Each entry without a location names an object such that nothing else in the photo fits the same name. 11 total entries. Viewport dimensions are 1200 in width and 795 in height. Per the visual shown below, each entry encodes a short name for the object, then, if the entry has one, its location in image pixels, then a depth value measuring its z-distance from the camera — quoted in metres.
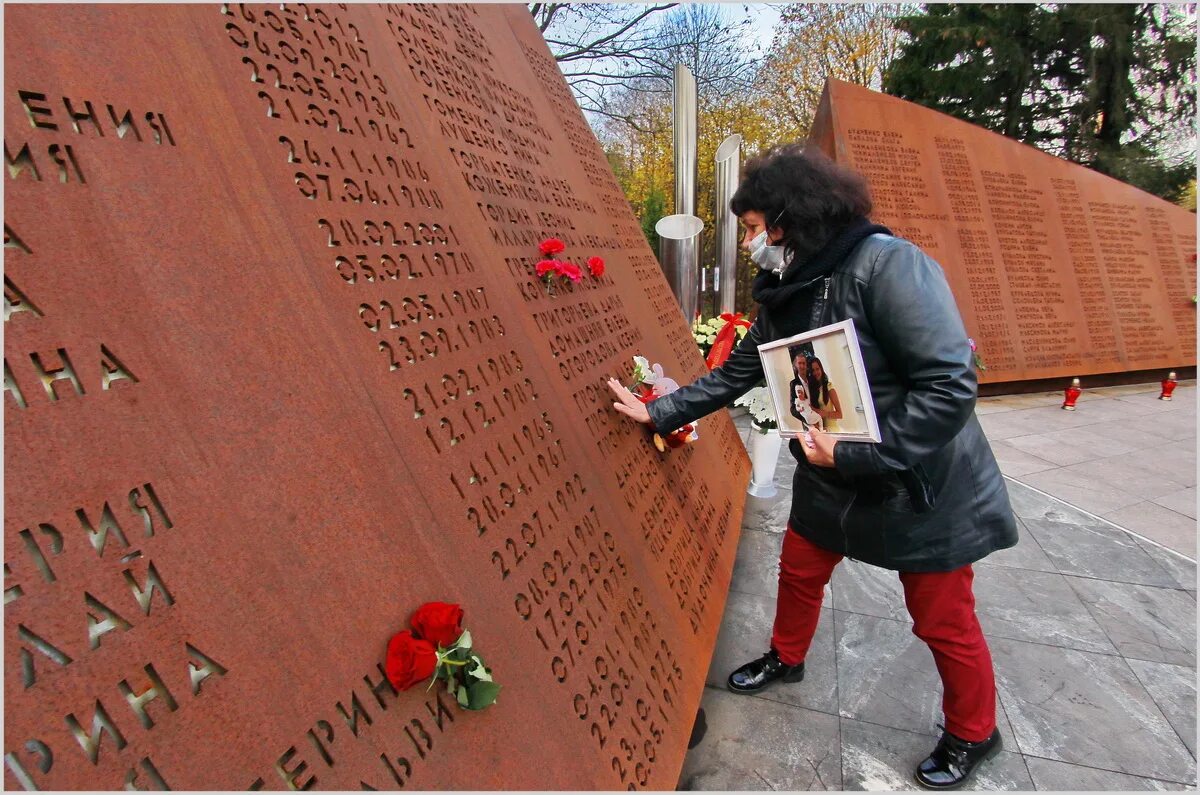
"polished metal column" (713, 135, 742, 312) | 7.06
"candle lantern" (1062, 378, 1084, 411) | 7.35
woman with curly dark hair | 1.54
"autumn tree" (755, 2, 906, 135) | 17.02
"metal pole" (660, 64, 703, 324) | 6.73
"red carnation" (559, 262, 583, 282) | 2.09
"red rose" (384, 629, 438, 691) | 0.93
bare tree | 14.29
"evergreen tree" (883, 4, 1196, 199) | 15.15
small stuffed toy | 2.35
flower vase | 4.20
